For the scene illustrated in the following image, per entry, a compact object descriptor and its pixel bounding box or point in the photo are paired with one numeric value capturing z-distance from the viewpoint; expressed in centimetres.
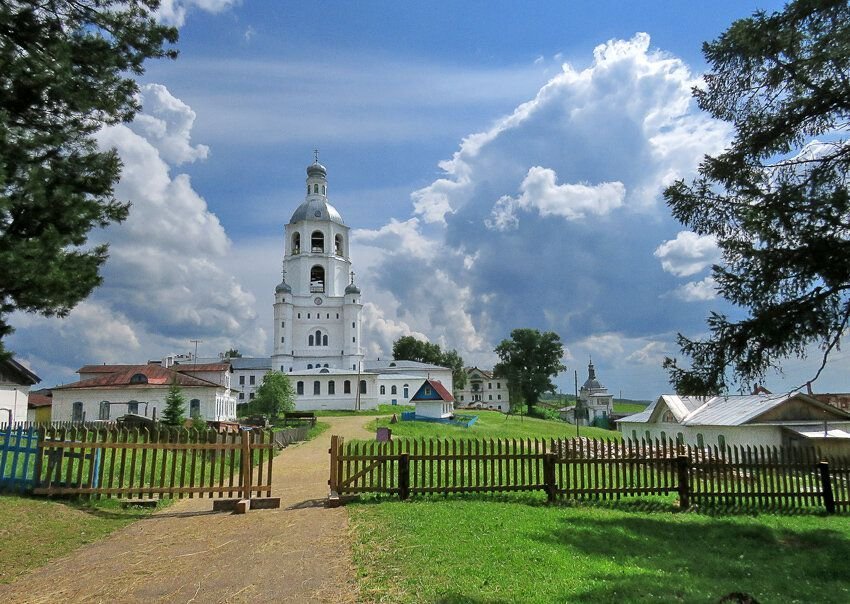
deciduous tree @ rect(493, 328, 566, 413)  8675
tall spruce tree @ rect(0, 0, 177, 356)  682
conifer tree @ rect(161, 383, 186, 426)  3092
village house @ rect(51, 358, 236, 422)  4575
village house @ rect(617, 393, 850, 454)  2364
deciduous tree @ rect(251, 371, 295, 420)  5578
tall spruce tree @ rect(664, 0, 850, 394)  958
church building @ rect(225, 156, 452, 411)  7262
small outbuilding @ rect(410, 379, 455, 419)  4516
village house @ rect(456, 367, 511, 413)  10938
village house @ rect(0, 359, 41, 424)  3347
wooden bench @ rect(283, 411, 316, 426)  4028
